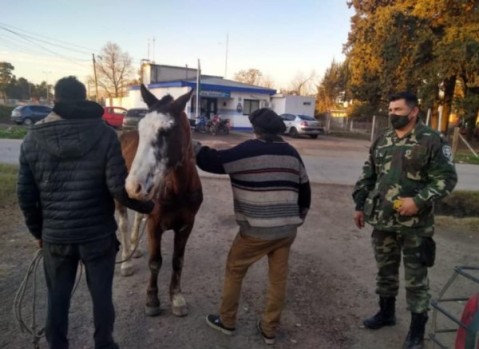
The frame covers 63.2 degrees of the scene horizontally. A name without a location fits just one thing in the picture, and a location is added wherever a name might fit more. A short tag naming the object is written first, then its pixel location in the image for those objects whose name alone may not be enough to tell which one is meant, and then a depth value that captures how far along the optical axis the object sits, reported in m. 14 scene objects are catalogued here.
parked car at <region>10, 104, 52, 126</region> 27.39
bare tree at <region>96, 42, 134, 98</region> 61.47
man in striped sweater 3.19
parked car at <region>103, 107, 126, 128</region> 28.46
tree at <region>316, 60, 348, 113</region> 45.81
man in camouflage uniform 3.23
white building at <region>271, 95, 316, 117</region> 35.66
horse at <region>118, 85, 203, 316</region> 2.65
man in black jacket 2.49
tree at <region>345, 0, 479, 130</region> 21.83
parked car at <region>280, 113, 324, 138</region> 27.47
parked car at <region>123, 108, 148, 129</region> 22.20
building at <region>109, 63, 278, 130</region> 31.38
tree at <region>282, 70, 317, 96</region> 70.44
